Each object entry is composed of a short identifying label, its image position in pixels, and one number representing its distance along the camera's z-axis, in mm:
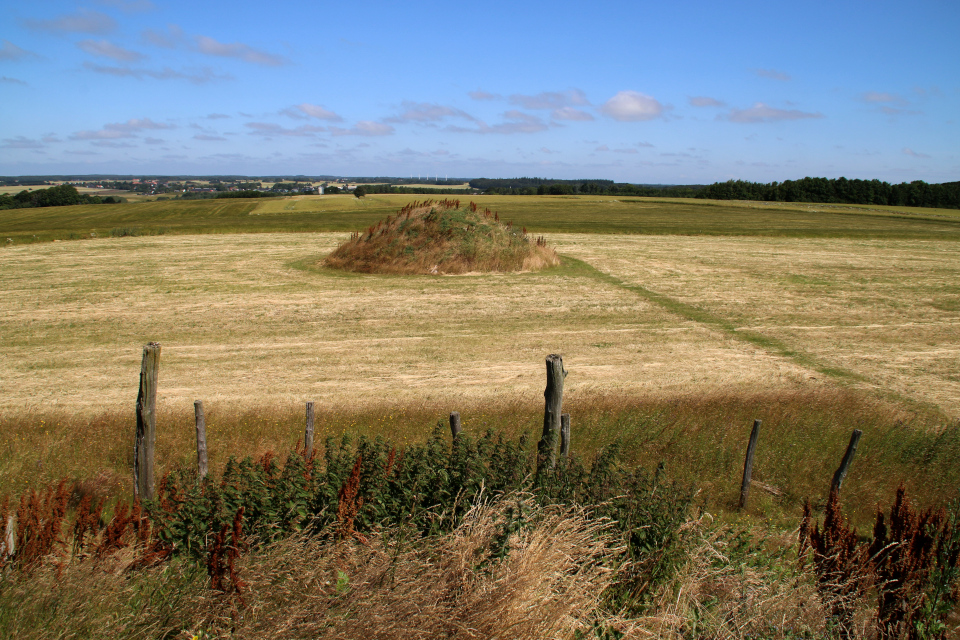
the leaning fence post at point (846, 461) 7332
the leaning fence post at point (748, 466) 7594
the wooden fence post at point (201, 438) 7258
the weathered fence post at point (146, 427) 7051
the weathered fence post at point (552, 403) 6551
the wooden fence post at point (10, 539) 4949
